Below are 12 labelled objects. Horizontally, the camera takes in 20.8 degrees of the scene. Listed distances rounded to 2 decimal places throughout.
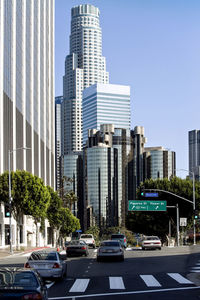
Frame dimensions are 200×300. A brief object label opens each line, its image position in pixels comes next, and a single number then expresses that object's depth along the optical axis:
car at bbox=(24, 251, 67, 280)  23.55
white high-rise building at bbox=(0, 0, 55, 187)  77.25
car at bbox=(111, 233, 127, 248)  66.50
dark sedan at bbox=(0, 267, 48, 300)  11.27
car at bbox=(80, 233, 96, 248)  70.31
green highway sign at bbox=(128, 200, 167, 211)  84.75
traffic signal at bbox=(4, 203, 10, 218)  52.61
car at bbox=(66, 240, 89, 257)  45.62
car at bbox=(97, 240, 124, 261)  38.69
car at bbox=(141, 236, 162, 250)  56.41
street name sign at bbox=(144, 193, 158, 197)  72.94
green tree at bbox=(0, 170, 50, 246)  66.75
